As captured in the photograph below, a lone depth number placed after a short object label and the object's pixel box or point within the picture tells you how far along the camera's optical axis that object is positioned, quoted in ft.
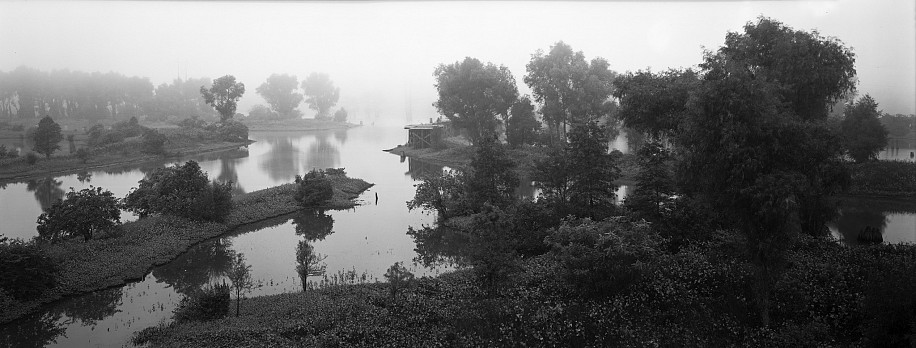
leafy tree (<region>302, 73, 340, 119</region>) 476.13
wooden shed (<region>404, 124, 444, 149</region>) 240.12
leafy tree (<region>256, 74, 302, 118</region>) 435.53
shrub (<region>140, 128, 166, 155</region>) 215.92
